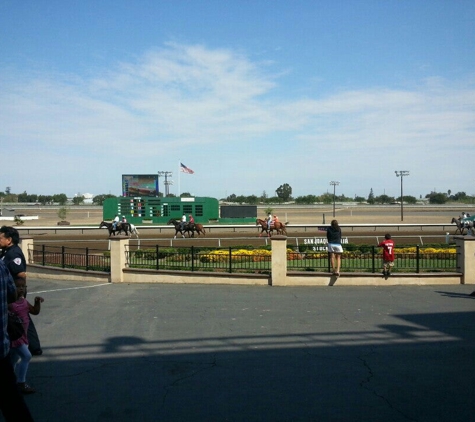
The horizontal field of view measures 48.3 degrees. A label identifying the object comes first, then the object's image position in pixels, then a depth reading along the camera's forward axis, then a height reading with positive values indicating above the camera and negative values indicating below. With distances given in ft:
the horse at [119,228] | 126.82 -7.00
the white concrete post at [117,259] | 57.52 -6.53
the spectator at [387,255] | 53.42 -6.08
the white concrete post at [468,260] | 54.65 -6.84
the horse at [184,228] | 126.21 -7.20
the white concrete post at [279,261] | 53.72 -6.54
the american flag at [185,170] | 210.59 +11.07
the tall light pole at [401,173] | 216.74 +8.87
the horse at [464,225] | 125.80 -7.48
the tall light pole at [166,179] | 240.73 +8.72
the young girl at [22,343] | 20.84 -5.59
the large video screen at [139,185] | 195.11 +5.05
